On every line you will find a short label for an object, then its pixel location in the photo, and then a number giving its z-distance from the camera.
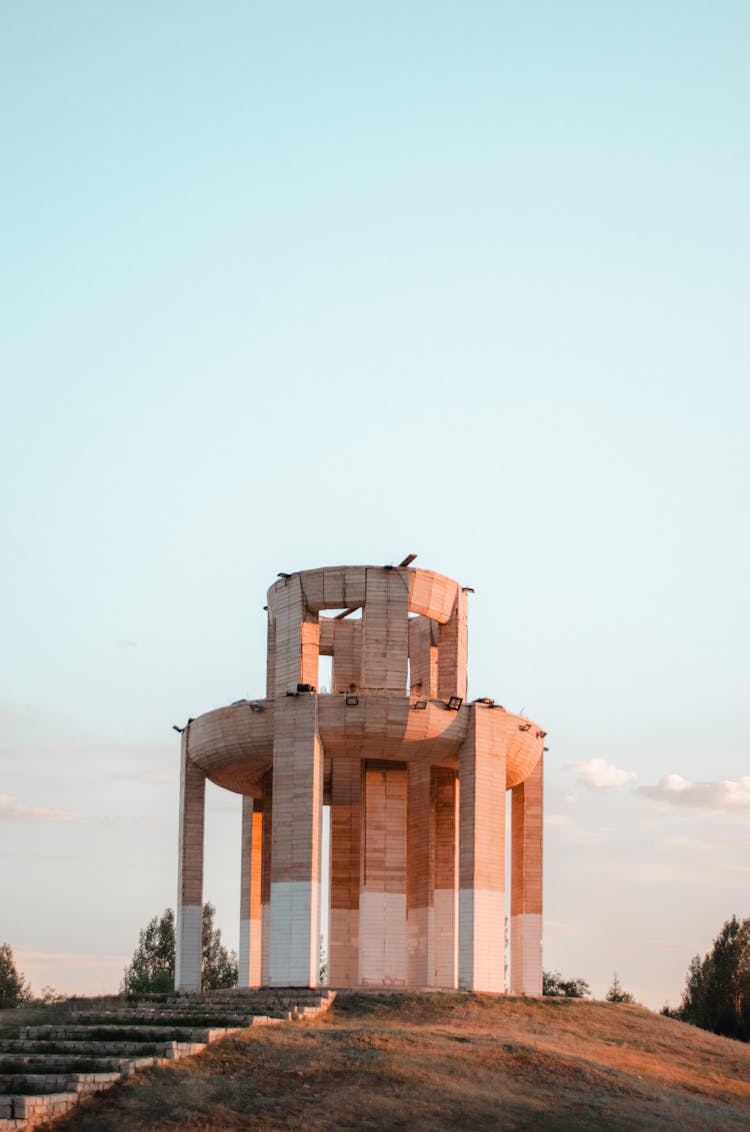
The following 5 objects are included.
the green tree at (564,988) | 68.44
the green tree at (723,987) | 63.00
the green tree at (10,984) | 74.44
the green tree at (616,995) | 65.69
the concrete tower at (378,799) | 46.44
